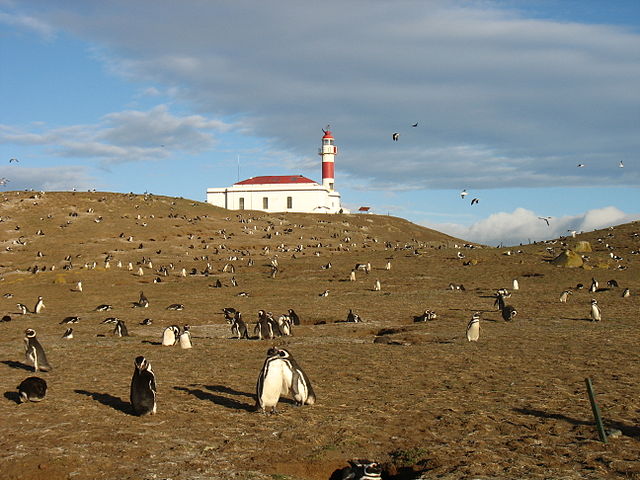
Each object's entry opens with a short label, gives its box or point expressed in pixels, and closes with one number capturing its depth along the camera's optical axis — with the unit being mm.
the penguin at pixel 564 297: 32875
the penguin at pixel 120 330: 24500
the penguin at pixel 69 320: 28759
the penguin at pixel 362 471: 8398
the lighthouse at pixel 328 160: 119625
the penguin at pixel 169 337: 22016
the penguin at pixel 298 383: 12453
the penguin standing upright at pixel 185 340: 21323
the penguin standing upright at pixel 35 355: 16656
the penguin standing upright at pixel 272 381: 12047
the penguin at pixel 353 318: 28289
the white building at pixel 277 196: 110188
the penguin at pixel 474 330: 21547
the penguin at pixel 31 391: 12867
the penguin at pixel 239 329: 24109
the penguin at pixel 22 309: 33203
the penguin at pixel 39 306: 34344
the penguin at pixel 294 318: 27594
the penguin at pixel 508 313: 27391
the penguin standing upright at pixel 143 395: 11883
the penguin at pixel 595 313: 26047
